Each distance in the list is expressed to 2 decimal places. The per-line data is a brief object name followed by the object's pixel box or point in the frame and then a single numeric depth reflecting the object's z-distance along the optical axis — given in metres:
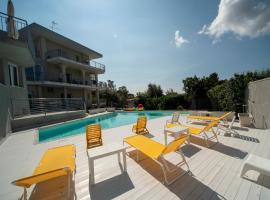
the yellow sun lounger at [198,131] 4.45
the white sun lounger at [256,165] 2.43
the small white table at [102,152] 2.73
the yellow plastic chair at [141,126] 6.36
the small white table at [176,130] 4.40
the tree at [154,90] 29.42
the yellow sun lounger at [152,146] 2.72
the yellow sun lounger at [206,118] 7.33
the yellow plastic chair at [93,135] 4.60
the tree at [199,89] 16.58
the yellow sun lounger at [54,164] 1.85
